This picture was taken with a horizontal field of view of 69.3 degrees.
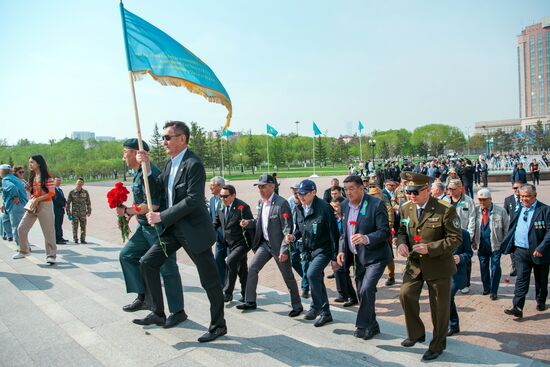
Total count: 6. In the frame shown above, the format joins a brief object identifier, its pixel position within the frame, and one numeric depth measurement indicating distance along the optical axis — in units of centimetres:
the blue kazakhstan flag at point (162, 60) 480
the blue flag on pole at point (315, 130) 4240
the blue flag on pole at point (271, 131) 4083
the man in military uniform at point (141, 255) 463
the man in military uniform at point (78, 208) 1114
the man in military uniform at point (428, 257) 387
